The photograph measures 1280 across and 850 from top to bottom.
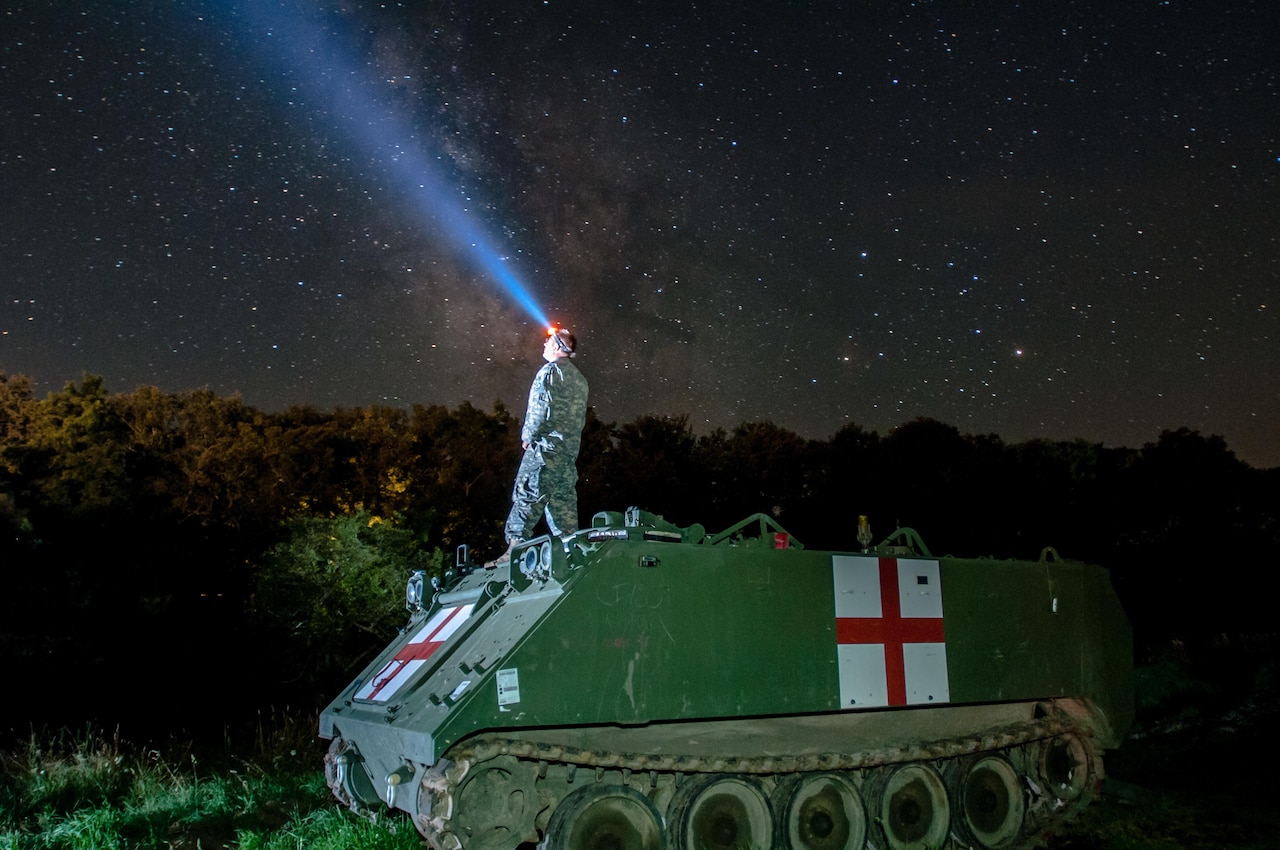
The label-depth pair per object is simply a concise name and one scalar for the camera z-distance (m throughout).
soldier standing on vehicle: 7.88
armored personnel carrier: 5.58
